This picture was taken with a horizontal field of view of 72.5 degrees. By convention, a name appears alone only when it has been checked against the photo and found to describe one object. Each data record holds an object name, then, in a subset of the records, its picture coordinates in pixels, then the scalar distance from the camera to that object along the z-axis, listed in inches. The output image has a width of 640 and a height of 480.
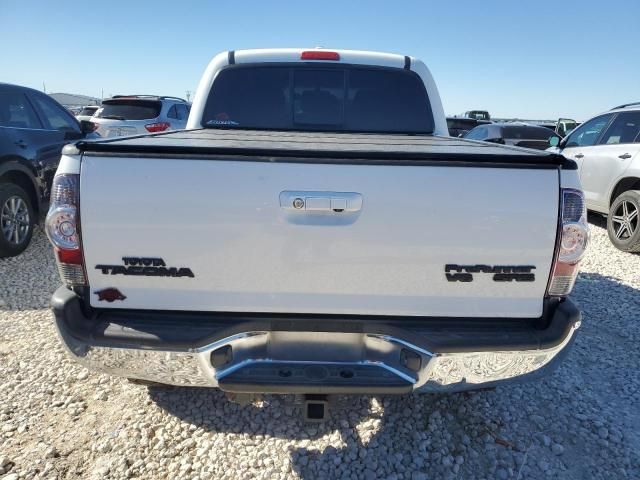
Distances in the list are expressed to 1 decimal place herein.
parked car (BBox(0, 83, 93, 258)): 192.4
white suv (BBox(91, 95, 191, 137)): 382.3
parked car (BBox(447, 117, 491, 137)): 625.4
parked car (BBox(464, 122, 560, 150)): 430.3
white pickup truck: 68.1
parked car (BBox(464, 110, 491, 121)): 1006.4
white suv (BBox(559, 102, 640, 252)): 230.1
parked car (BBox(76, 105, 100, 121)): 542.9
